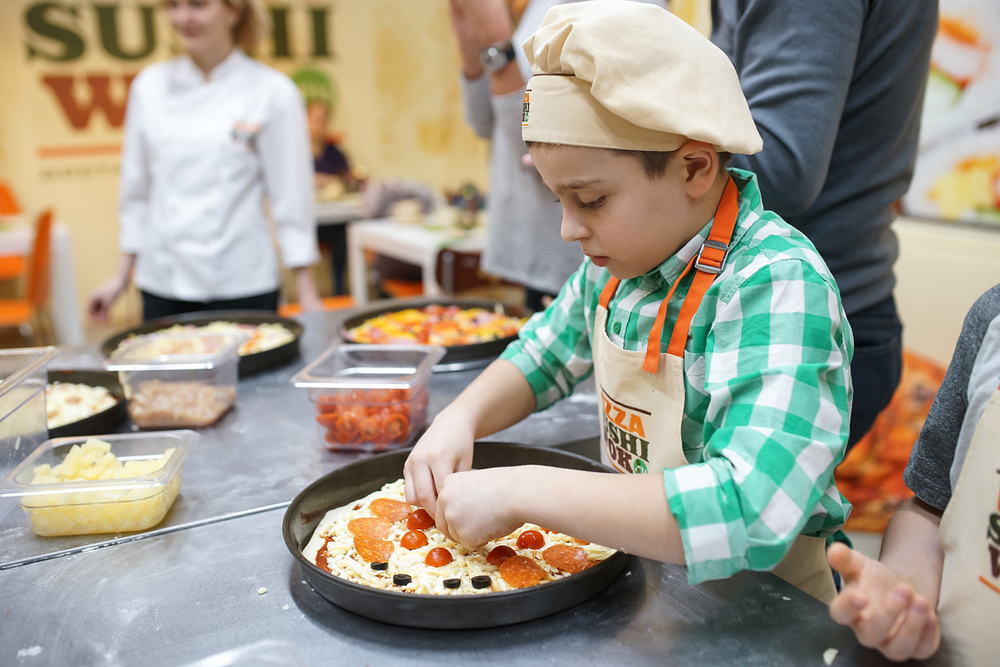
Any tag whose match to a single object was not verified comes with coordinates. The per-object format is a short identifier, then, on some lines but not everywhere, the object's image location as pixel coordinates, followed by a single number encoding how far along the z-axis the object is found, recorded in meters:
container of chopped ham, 1.53
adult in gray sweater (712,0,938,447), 1.14
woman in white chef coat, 2.56
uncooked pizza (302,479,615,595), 0.91
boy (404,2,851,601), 0.79
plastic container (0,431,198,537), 1.08
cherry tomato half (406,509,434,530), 1.05
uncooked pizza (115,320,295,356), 1.96
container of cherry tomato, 1.35
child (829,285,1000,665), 0.73
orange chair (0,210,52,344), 4.30
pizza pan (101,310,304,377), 1.82
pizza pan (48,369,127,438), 1.41
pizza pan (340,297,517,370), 1.83
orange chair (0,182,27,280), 5.00
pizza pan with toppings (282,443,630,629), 0.81
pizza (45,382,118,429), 1.53
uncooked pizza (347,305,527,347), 1.91
